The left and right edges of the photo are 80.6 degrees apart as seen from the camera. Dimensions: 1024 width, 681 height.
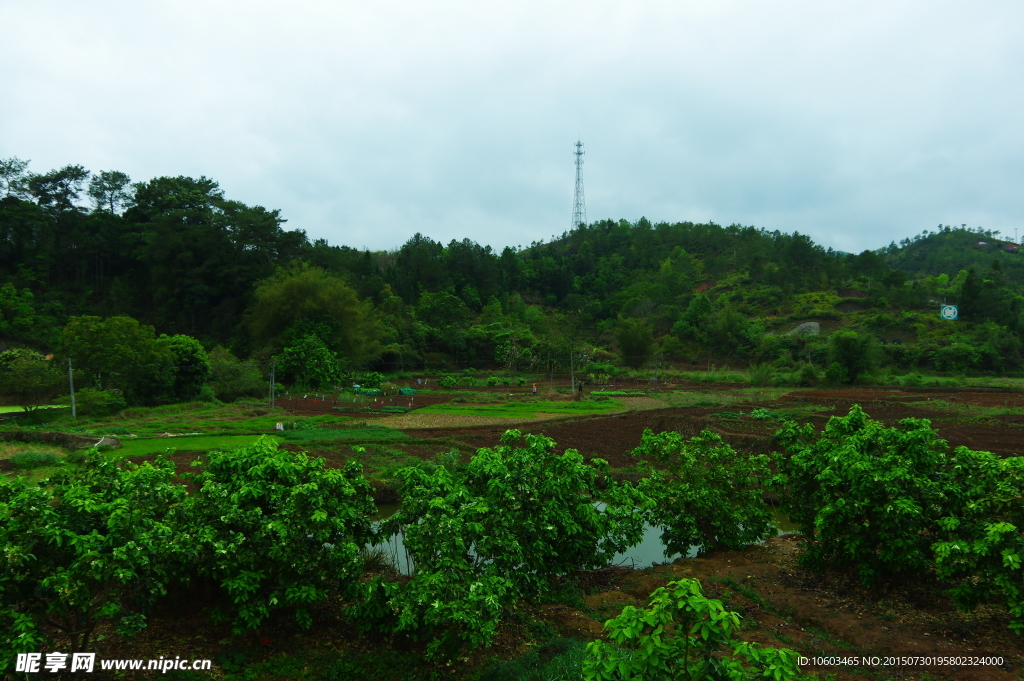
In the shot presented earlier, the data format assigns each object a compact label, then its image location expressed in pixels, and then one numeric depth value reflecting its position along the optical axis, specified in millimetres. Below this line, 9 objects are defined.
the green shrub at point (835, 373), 46219
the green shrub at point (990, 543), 6738
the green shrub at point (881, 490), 7930
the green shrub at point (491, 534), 6234
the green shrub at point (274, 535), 6754
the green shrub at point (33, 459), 18273
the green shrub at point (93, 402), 29672
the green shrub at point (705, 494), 10461
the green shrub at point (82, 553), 5590
